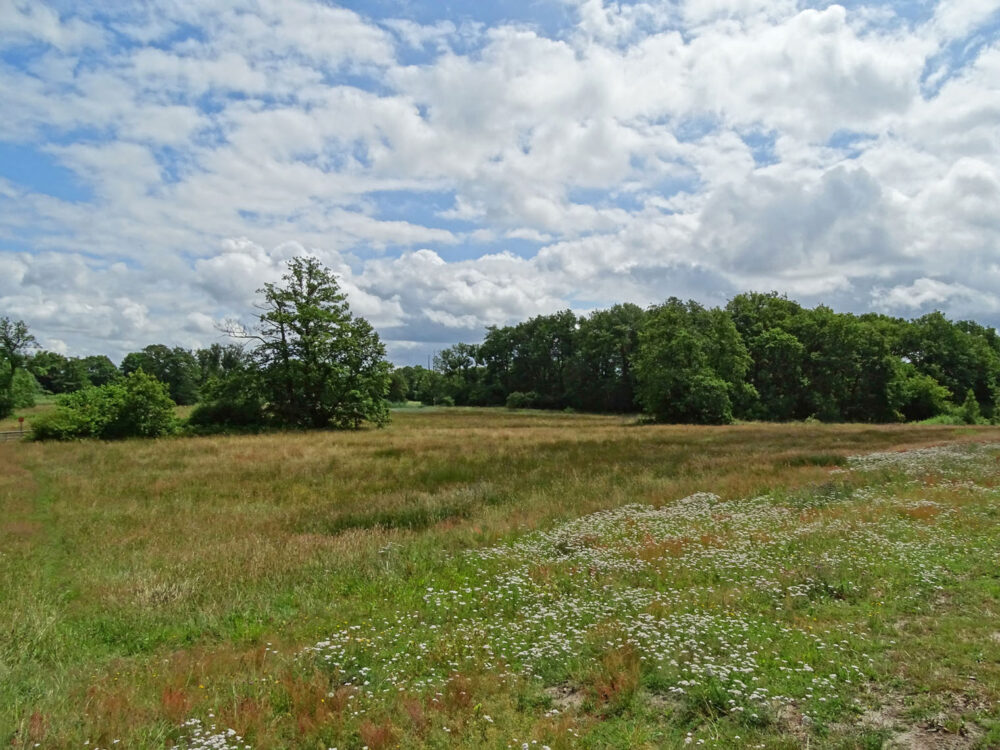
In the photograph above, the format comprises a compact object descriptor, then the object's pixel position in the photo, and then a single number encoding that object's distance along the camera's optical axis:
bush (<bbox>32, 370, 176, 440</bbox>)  40.72
